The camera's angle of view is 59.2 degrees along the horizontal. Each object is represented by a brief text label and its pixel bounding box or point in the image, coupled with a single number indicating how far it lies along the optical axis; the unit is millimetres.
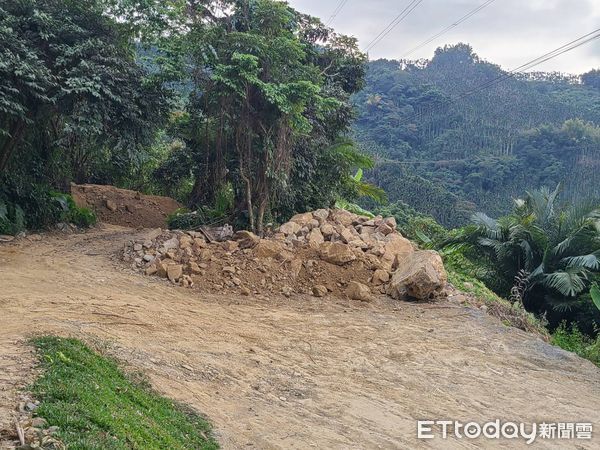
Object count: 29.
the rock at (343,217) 12406
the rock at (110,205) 17547
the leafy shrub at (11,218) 11698
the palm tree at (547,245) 11836
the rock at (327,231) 11500
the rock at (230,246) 10359
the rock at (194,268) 9672
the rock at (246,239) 10512
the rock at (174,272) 9562
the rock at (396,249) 10664
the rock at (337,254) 10266
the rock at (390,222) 12258
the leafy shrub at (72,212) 13891
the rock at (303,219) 11774
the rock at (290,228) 11348
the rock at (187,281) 9391
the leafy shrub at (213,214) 13008
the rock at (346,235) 11171
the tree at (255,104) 10734
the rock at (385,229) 11953
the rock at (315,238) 10769
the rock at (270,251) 10133
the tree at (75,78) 10312
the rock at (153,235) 11094
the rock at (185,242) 10453
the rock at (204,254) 9998
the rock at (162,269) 9695
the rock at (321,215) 12145
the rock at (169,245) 10421
